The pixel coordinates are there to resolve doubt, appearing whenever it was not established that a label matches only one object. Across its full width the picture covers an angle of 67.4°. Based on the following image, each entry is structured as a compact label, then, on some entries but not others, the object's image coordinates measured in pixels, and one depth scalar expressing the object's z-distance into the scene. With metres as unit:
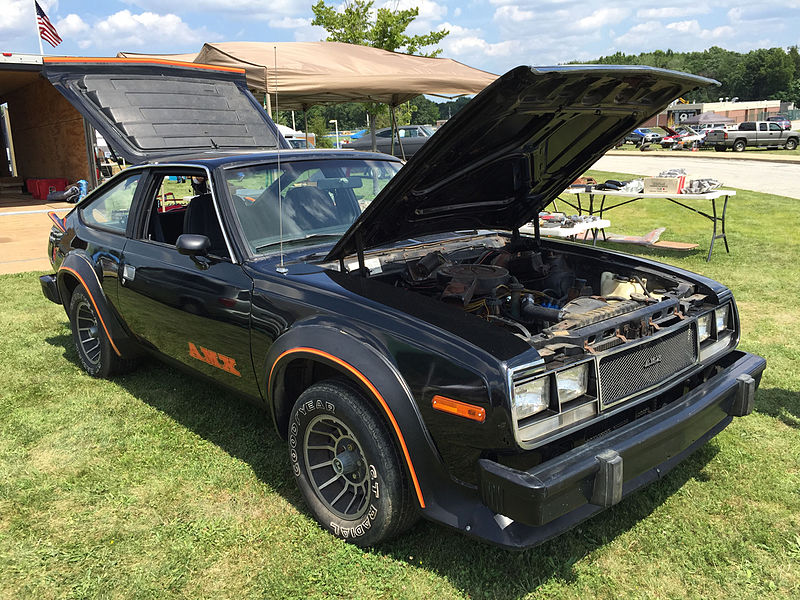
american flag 14.91
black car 2.14
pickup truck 33.53
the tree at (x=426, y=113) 105.44
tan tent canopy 9.85
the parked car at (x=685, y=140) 37.16
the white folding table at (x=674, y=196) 7.88
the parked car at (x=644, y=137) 41.00
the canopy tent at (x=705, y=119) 47.99
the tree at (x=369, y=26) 21.28
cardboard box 8.06
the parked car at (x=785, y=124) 33.72
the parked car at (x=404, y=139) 22.02
